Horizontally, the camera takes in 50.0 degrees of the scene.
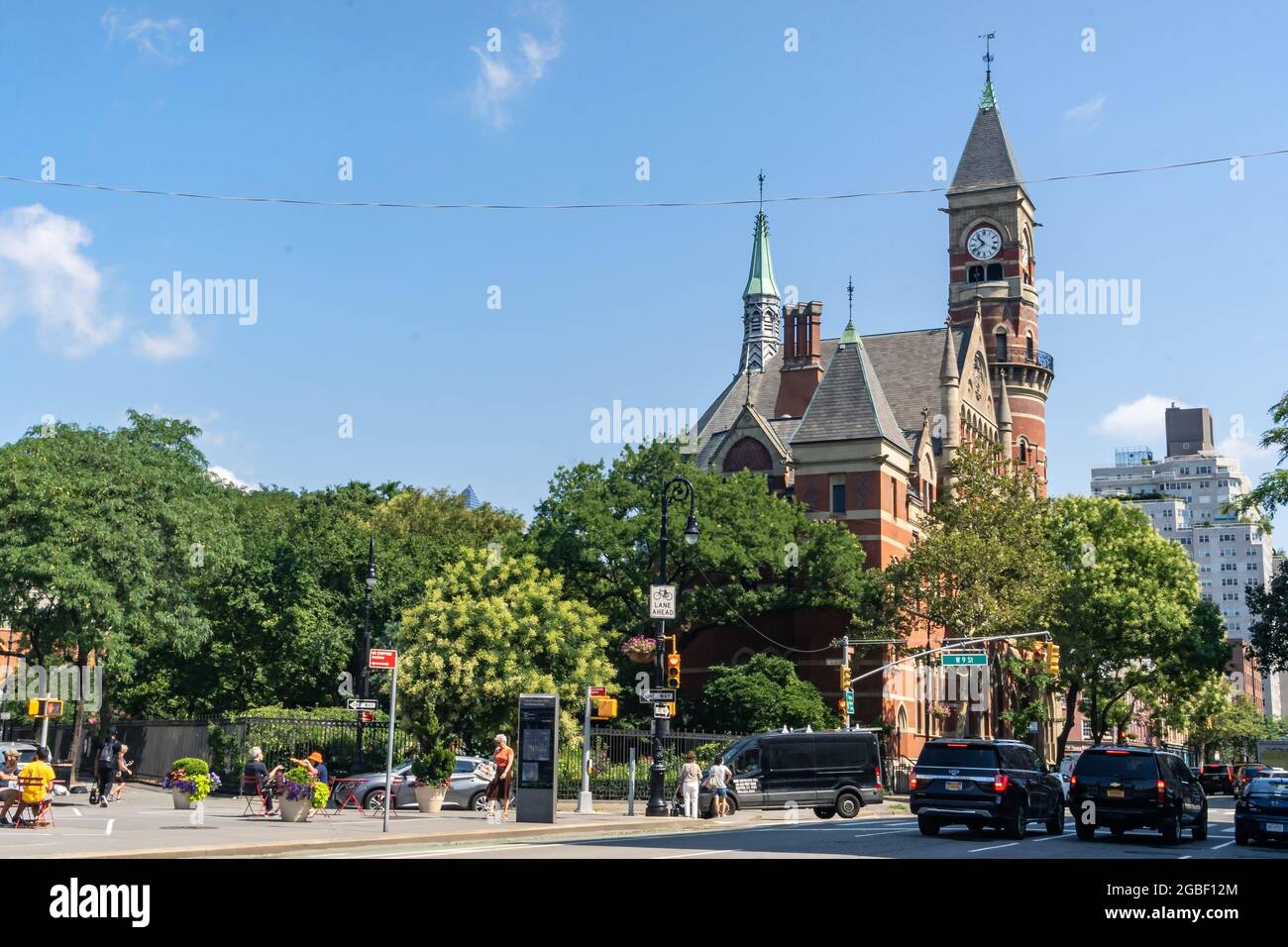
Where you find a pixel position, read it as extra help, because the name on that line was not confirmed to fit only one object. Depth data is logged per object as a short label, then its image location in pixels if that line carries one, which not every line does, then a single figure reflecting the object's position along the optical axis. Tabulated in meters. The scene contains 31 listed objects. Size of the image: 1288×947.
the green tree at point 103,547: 41.53
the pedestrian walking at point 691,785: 32.09
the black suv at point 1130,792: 24.55
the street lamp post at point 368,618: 40.22
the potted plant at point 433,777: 31.84
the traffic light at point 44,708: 33.38
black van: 36.88
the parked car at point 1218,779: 66.31
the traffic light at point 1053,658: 44.84
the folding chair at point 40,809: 24.41
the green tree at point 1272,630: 55.41
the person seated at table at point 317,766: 29.24
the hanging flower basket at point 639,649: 46.63
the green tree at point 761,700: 54.34
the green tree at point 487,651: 43.84
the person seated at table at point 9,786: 25.05
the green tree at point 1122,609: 63.97
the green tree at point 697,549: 57.03
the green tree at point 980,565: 56.25
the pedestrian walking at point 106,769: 34.08
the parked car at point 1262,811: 25.31
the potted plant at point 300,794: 27.69
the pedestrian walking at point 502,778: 28.95
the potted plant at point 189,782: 27.81
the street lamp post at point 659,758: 32.81
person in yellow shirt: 24.42
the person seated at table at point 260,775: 30.27
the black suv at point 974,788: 24.89
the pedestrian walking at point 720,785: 34.38
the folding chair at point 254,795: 31.18
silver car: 34.31
